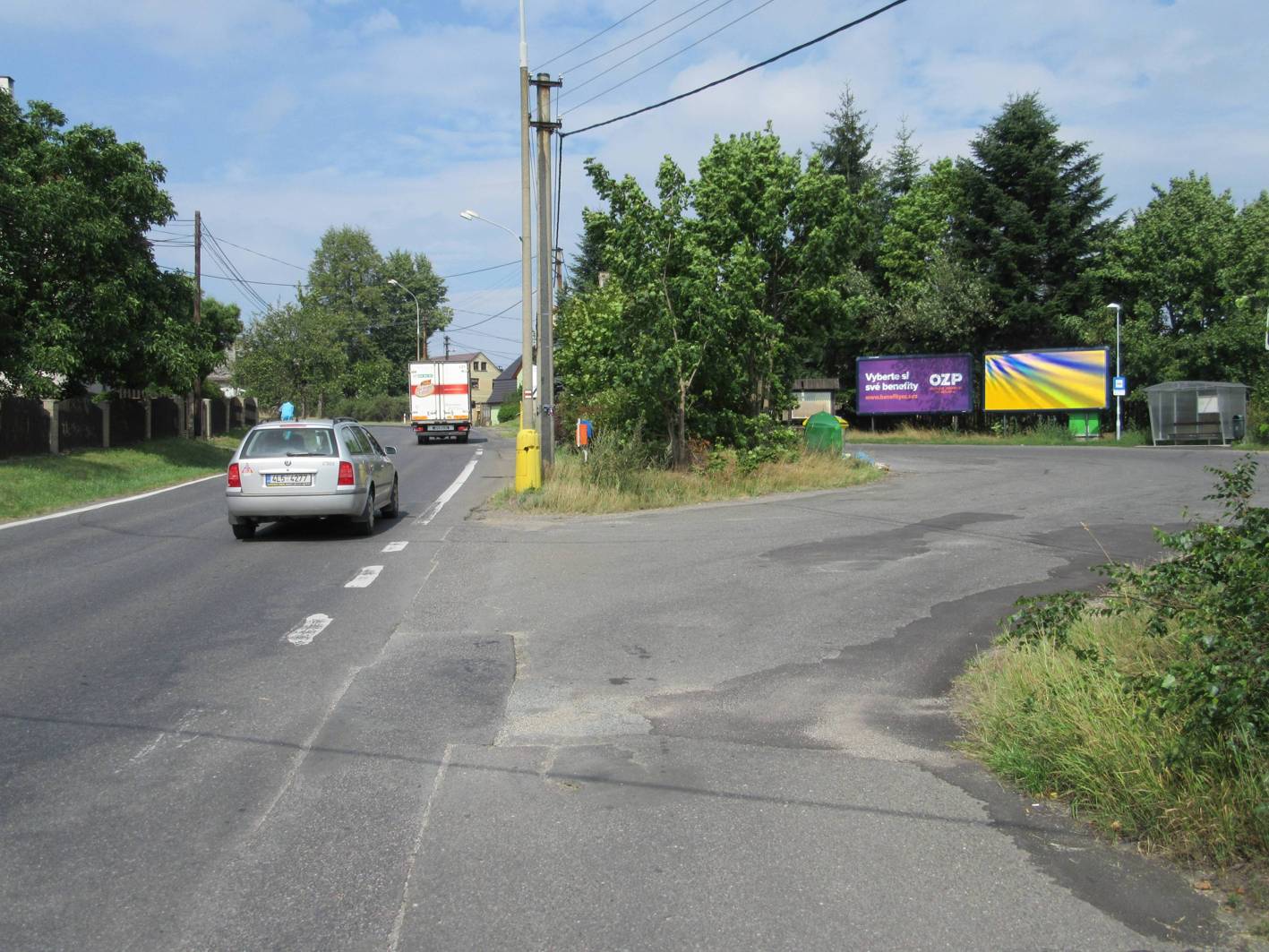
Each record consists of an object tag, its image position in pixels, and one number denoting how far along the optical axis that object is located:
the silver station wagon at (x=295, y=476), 13.74
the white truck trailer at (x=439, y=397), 47.44
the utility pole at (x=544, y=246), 19.00
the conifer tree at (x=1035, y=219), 48.84
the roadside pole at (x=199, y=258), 39.12
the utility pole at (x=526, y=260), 19.25
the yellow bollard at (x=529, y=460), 18.78
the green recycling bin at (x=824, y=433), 25.70
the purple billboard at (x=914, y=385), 48.16
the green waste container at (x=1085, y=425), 44.19
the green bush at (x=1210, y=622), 4.14
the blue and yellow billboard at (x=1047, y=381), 44.31
